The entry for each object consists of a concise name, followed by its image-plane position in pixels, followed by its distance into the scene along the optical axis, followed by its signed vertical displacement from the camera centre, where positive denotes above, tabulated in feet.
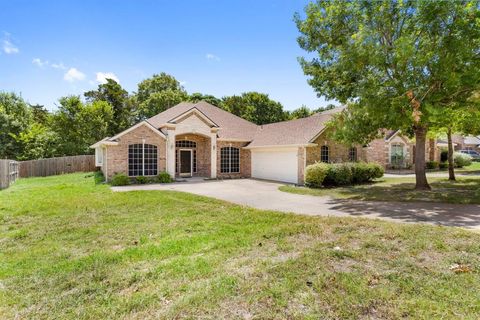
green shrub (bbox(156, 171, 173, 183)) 62.36 -3.88
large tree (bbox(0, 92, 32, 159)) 98.68 +13.06
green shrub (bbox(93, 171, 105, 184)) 60.90 -3.89
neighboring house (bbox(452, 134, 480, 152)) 157.94 +8.81
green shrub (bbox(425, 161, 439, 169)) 95.01 -2.08
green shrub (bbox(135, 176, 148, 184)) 60.29 -4.14
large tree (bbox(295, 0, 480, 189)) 35.19 +14.10
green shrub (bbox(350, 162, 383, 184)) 58.76 -2.72
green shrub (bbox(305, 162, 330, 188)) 53.47 -2.81
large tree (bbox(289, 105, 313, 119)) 146.92 +24.88
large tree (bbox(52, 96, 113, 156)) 103.04 +14.01
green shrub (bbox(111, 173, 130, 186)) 56.55 -3.87
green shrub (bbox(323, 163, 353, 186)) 55.42 -3.15
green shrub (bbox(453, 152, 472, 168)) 100.42 -0.65
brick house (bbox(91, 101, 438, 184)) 60.03 +2.80
